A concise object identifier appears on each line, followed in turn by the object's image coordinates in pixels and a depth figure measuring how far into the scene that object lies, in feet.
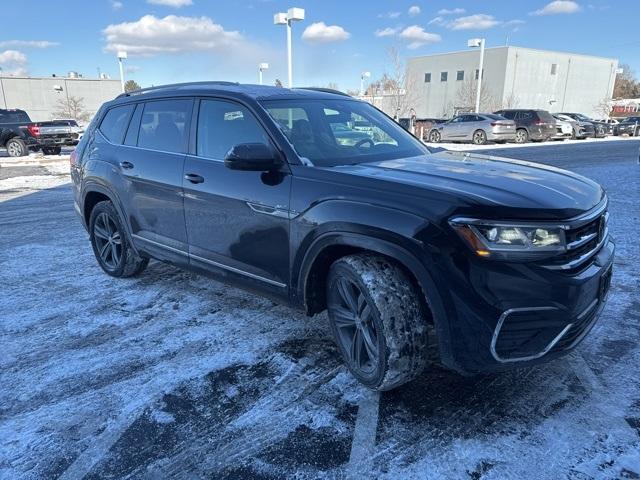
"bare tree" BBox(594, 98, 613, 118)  185.88
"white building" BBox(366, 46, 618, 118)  172.45
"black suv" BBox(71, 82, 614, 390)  7.67
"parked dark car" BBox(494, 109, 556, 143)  75.87
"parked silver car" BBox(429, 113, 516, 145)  72.95
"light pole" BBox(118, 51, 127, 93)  102.70
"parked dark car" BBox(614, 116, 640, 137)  101.24
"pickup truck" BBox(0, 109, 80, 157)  60.39
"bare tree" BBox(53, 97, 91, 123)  161.24
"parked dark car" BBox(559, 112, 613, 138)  92.18
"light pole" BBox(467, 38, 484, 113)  102.53
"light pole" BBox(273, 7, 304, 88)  59.95
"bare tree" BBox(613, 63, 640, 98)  273.54
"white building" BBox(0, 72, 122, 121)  166.40
